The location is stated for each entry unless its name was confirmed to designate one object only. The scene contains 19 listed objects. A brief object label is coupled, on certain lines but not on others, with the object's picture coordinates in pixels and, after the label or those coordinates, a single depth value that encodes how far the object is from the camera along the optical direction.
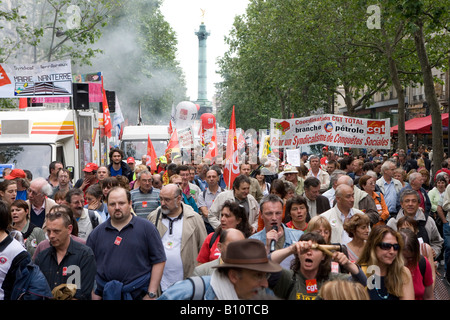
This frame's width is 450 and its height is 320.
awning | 28.95
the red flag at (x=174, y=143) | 19.10
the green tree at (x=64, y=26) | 25.83
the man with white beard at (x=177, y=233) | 6.82
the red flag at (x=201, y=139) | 25.95
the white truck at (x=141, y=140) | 21.66
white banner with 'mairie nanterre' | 15.16
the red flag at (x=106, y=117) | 18.84
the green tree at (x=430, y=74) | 15.61
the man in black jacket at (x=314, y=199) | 8.69
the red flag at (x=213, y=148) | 18.33
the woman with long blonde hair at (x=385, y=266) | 5.09
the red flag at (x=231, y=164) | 11.99
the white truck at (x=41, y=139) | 13.27
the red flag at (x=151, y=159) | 16.13
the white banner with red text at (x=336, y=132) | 17.05
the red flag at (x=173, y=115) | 25.47
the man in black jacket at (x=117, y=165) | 12.76
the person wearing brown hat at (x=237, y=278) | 3.81
